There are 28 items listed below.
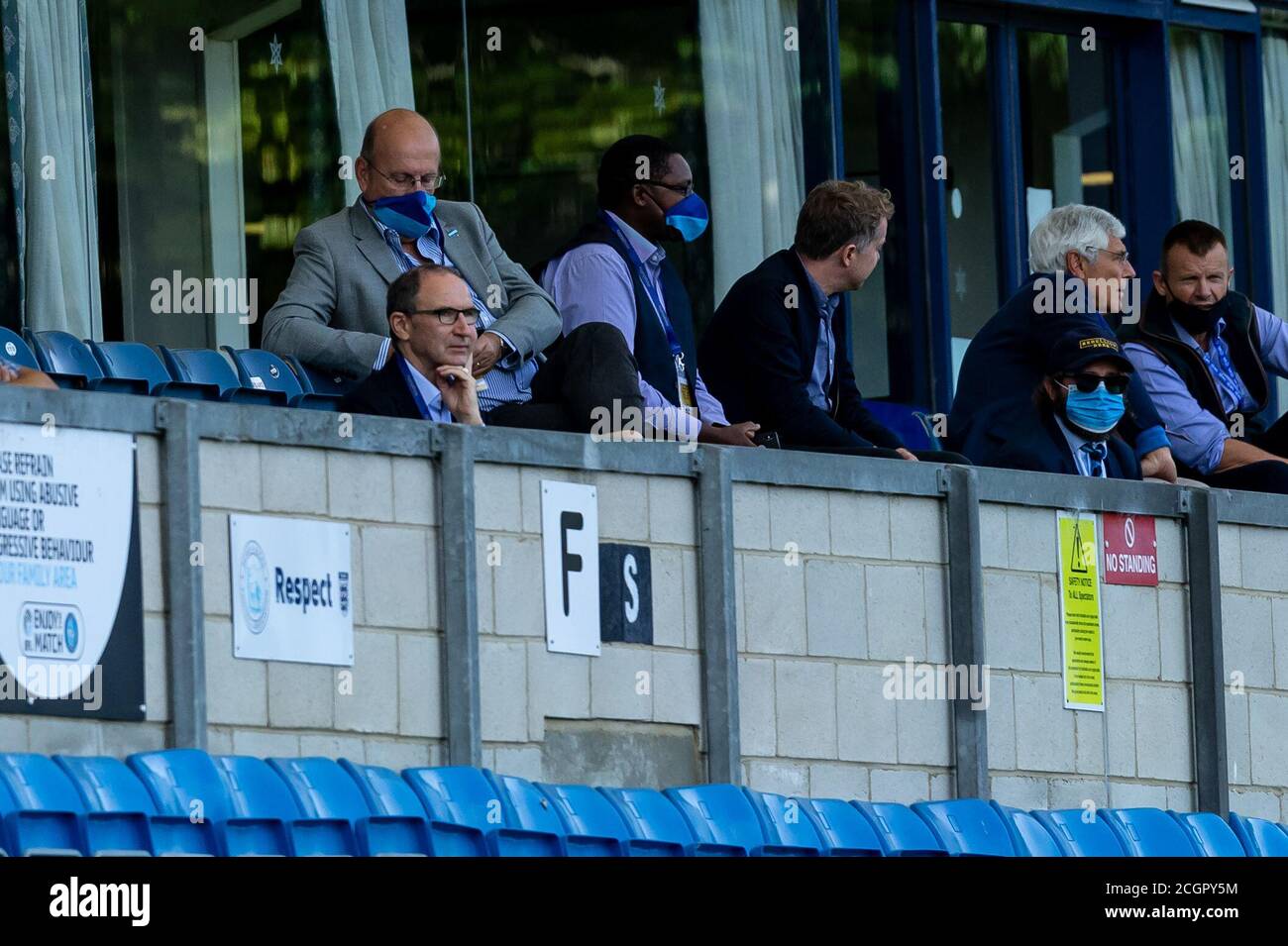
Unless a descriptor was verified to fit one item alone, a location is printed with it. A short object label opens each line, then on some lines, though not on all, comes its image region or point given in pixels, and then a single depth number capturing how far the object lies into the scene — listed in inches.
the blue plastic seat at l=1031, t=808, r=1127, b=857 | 655.1
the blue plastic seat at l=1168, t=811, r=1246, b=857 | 672.4
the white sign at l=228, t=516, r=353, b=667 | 545.6
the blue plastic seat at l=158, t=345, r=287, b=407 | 634.2
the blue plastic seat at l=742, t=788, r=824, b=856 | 579.2
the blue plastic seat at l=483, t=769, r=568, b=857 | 535.5
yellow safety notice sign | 712.4
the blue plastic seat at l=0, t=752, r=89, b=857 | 437.4
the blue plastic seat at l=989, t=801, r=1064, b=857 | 636.7
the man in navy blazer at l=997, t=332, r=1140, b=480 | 717.3
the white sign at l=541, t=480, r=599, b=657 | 605.0
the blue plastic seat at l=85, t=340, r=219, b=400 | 615.5
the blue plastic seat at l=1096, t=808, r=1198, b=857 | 663.1
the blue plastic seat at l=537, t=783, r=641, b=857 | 531.5
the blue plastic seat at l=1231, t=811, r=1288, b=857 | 681.0
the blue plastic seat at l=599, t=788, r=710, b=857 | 543.2
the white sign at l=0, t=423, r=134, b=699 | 501.0
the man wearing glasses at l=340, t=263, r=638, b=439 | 608.1
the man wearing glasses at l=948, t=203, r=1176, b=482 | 732.7
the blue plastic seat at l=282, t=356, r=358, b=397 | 657.0
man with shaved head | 655.8
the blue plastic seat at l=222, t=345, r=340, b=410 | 644.1
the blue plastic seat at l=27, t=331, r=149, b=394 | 599.2
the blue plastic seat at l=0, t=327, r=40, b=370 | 597.0
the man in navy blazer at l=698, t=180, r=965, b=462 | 695.7
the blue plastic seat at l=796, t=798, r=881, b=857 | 589.6
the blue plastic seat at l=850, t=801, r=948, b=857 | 602.5
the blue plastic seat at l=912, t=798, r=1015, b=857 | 625.3
